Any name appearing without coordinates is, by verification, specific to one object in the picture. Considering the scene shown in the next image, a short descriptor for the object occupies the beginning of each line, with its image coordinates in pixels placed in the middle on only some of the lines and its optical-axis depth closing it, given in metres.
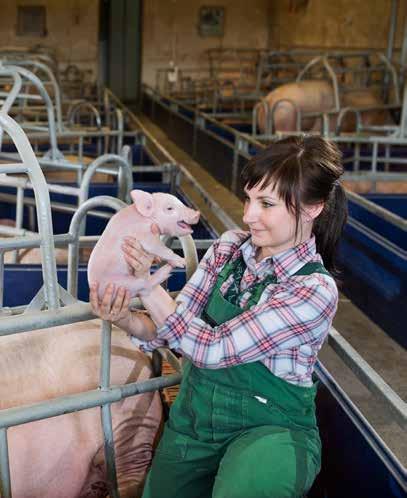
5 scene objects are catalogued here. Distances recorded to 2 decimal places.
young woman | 1.23
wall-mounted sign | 12.33
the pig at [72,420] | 1.46
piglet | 1.16
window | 11.71
